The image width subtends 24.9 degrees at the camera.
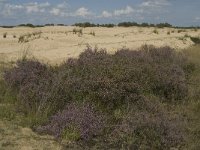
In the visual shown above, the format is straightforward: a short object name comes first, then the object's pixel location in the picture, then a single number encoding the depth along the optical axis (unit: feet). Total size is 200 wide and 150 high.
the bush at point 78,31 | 79.49
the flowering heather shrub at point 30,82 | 30.25
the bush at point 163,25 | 132.92
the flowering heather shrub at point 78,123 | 25.77
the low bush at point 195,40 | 92.13
